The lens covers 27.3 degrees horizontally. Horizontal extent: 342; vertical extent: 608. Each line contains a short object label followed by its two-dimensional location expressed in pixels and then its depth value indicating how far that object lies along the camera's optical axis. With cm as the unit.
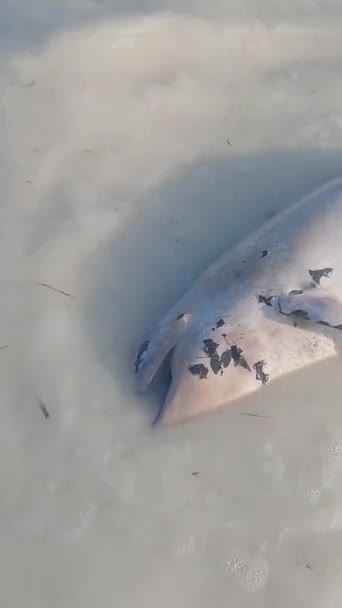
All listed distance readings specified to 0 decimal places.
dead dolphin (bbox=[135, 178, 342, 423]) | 276
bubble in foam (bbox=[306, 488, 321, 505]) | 273
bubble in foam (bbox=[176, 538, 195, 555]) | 258
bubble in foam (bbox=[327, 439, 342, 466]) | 282
